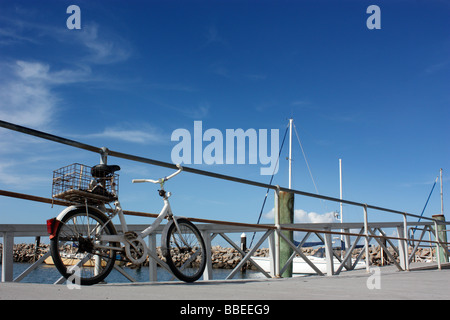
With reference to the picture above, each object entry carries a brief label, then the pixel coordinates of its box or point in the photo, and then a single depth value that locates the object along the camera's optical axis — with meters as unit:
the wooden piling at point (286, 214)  10.32
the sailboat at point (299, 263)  24.31
